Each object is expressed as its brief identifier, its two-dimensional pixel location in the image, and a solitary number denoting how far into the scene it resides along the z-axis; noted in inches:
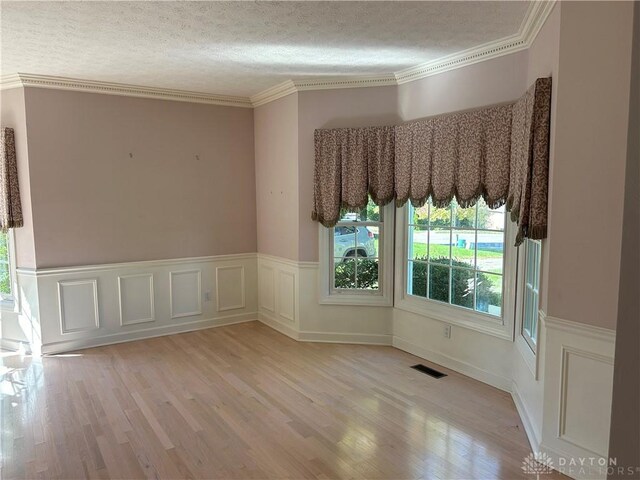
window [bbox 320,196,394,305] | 175.3
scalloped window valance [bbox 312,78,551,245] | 102.0
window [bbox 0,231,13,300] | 175.5
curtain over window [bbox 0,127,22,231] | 165.6
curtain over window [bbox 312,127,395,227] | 165.3
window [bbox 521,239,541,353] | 113.1
